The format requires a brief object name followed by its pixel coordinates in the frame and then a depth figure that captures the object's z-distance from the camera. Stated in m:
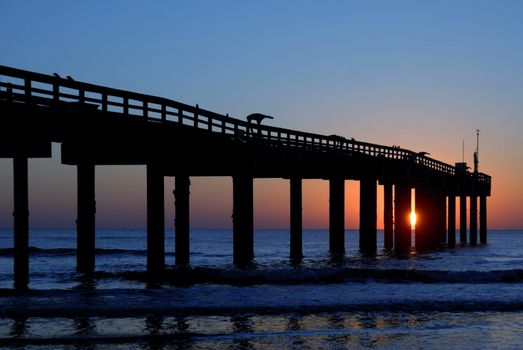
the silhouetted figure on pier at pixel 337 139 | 42.16
